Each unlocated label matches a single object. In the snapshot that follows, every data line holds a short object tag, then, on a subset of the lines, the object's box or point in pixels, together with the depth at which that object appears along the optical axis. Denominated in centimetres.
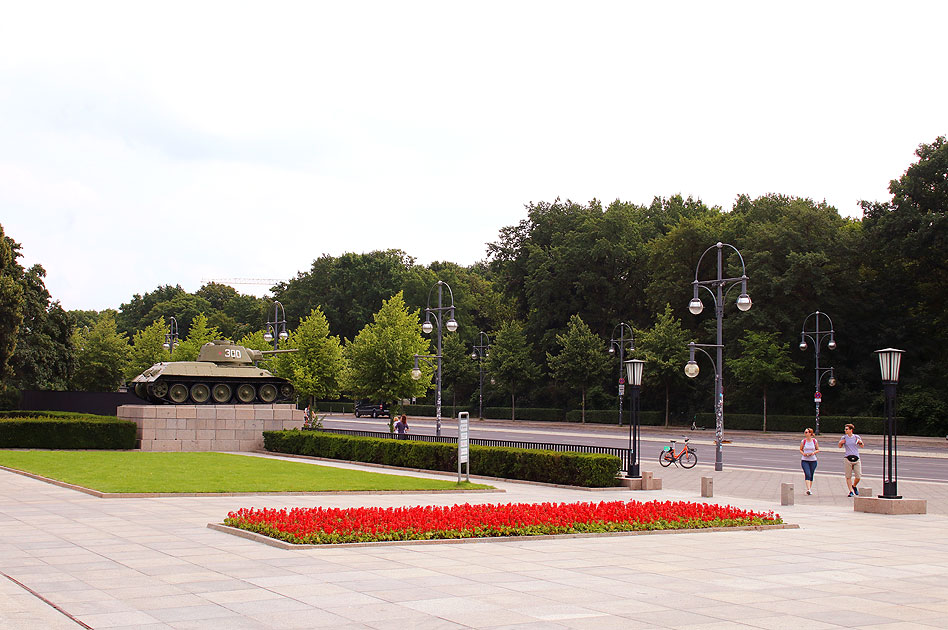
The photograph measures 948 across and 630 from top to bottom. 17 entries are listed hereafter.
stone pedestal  3756
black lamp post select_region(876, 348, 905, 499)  1955
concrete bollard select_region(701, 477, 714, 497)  2112
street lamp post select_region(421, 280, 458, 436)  3987
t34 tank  4103
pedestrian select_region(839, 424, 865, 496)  2194
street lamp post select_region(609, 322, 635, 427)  6471
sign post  2138
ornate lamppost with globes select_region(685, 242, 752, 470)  2977
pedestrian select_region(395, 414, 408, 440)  3846
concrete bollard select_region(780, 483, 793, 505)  1984
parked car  8139
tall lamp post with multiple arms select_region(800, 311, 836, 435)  5416
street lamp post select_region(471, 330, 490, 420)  7912
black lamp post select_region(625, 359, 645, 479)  2383
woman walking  2234
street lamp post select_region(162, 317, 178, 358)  6996
